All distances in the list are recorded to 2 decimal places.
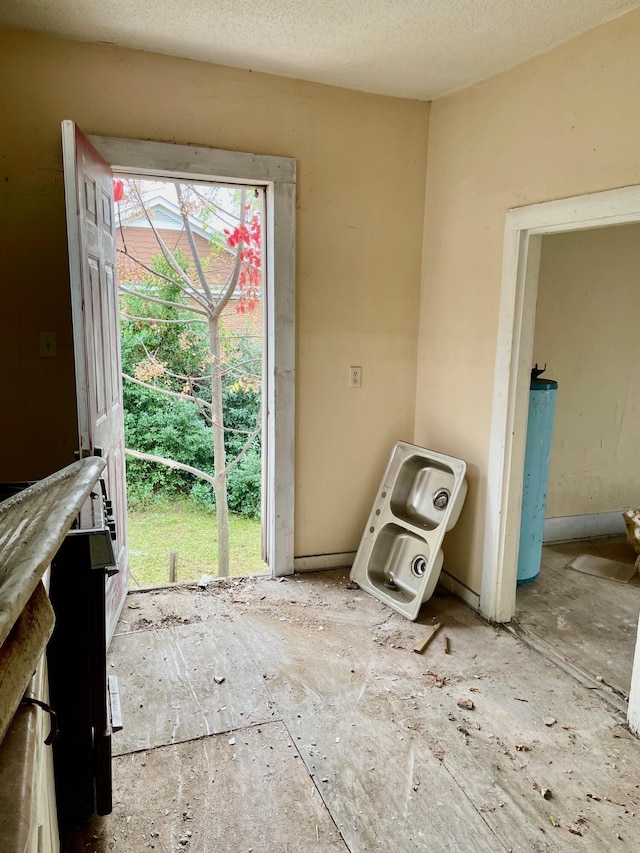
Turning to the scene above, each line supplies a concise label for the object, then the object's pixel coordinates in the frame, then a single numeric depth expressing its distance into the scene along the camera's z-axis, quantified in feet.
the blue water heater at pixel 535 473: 9.91
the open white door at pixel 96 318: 6.48
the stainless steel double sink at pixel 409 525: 9.46
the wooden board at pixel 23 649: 2.55
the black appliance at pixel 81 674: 4.93
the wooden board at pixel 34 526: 2.45
